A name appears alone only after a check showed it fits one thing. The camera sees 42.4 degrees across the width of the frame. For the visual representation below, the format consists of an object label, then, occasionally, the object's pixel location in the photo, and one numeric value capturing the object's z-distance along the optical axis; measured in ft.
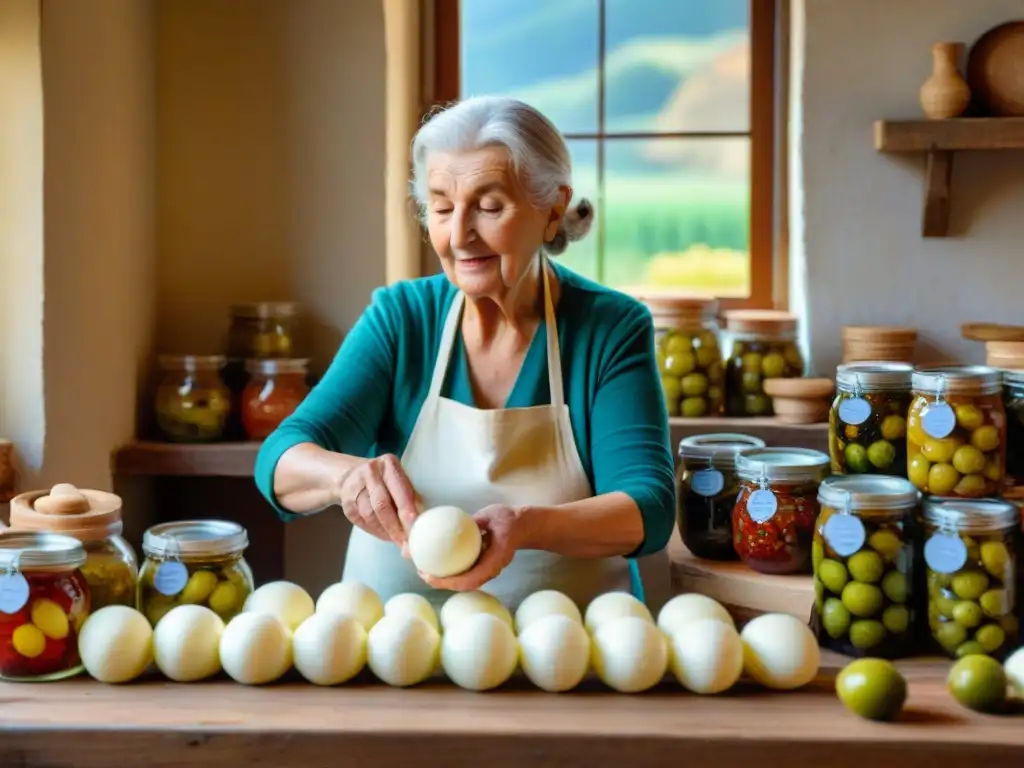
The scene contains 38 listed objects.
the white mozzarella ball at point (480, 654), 4.65
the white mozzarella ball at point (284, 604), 5.02
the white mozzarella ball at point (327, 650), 4.69
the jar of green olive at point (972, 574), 5.04
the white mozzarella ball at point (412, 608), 5.02
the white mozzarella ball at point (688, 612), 4.97
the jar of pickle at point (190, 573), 5.00
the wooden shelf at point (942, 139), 10.07
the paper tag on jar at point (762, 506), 6.23
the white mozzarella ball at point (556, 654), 4.65
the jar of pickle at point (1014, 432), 5.83
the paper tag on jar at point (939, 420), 5.51
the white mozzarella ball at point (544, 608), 5.03
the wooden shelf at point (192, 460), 9.91
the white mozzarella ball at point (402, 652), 4.71
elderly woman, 6.12
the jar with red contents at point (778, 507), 6.16
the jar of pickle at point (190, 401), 10.18
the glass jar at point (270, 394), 10.25
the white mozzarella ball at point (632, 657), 4.66
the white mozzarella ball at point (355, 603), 5.05
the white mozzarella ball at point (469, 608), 5.01
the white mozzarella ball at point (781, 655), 4.73
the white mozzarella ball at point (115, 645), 4.68
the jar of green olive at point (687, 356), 10.48
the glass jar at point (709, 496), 6.90
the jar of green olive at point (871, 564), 5.17
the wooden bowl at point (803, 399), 10.12
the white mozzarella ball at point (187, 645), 4.71
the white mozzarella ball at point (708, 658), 4.66
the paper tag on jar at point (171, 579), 5.01
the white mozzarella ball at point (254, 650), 4.68
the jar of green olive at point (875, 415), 6.01
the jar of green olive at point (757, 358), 10.53
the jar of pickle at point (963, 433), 5.52
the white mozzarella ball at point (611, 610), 4.98
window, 11.53
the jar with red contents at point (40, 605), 4.61
